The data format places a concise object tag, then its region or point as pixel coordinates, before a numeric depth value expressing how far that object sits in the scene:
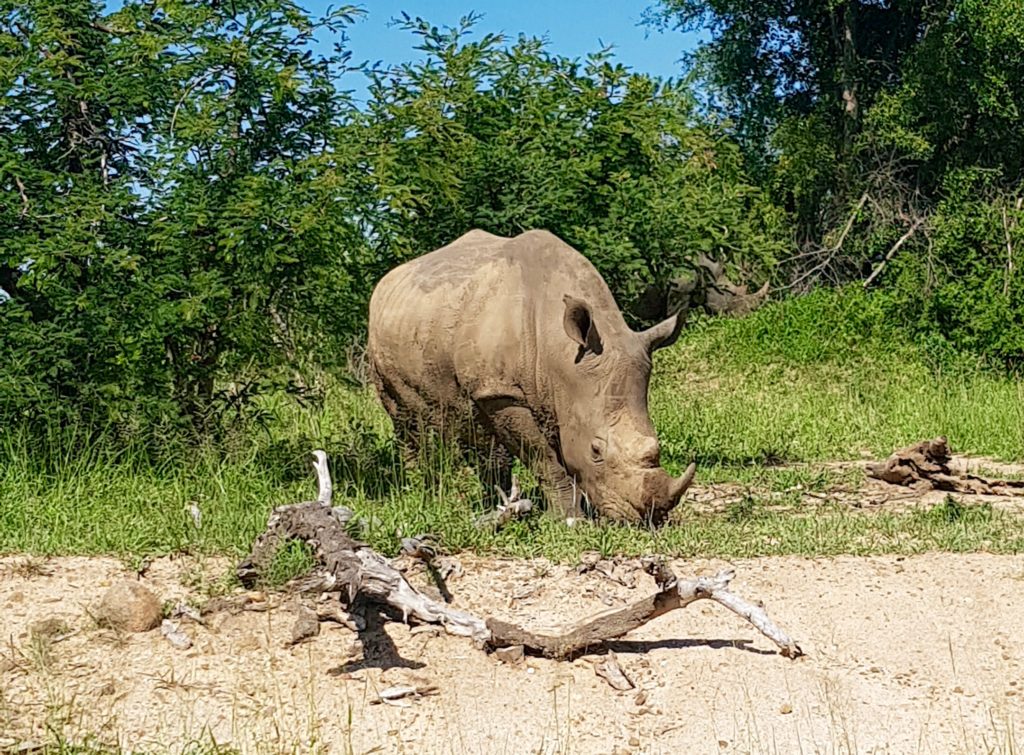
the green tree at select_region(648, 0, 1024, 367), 17.91
